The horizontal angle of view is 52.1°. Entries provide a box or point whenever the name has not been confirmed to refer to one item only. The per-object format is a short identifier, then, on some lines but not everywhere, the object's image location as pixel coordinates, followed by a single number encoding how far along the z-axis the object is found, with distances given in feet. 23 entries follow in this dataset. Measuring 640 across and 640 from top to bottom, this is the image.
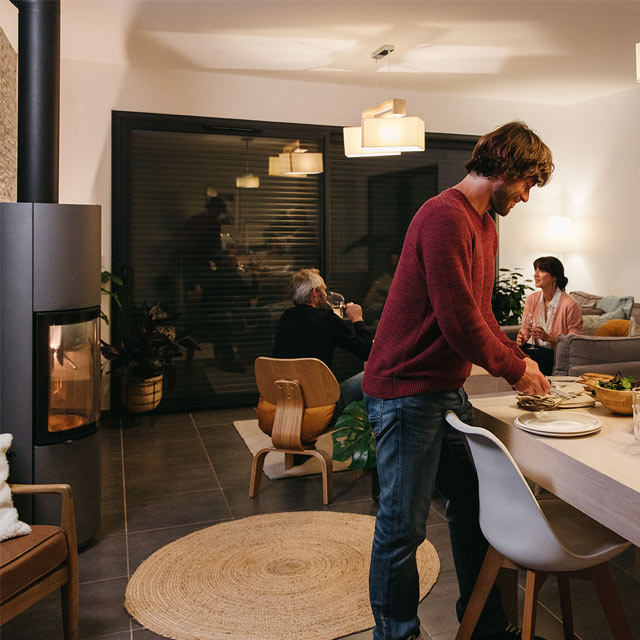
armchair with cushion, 5.82
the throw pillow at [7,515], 6.25
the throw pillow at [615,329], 14.02
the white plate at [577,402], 6.23
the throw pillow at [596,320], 17.03
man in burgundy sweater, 5.35
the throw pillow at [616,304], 17.52
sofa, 11.84
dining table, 4.32
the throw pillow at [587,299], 18.93
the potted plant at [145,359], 15.51
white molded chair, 5.00
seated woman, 14.11
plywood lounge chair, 10.50
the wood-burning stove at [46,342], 8.34
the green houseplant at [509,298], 20.04
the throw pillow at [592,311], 18.30
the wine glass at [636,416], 5.18
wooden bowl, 5.86
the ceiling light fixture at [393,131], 12.97
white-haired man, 11.14
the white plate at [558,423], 5.30
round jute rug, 7.20
